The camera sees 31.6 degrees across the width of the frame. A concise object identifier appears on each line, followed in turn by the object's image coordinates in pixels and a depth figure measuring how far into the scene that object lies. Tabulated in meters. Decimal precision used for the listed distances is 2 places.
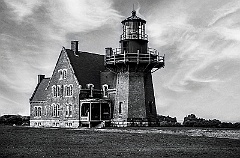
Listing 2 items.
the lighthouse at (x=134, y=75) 45.78
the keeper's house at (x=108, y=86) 46.09
